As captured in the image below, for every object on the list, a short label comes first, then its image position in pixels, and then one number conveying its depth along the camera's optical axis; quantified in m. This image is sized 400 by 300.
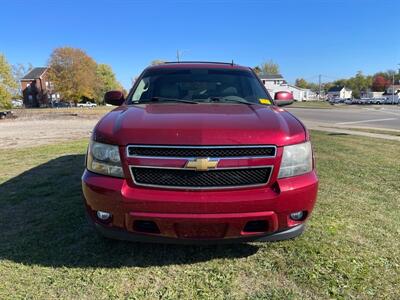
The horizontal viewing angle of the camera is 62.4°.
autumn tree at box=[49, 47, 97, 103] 65.50
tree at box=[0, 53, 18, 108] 39.09
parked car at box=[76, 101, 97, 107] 83.38
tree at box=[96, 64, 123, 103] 80.50
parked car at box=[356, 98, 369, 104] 71.76
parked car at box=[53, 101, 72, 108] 80.86
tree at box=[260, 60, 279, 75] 104.44
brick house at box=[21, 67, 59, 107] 84.44
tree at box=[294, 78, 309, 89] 148.25
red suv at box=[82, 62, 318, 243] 2.34
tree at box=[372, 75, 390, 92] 117.69
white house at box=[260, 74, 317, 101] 88.70
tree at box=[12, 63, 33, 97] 45.11
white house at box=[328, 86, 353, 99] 120.50
